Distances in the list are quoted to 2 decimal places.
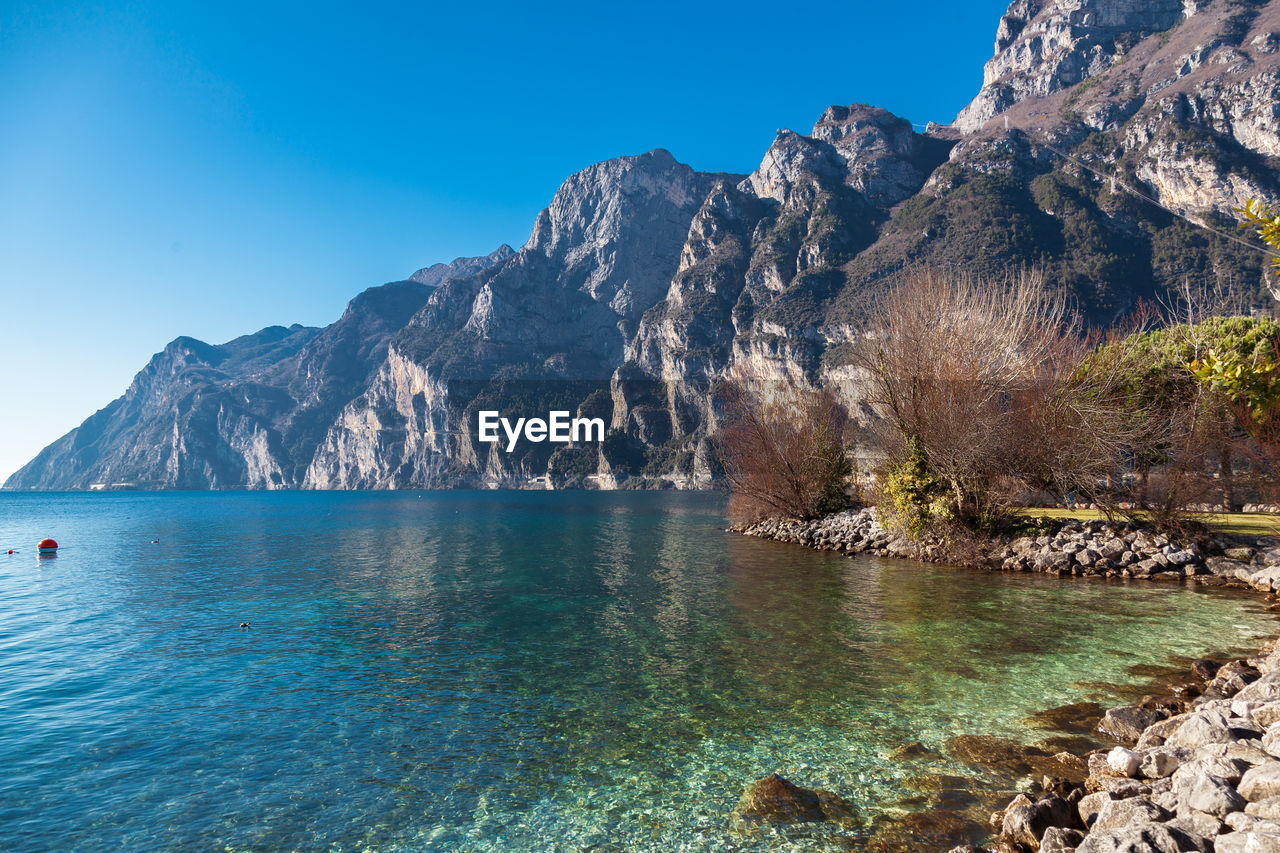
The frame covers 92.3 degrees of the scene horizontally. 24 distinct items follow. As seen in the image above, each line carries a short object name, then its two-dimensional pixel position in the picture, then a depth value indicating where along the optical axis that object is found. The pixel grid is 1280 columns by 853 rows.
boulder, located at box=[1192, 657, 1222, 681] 12.56
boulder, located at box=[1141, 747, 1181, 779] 7.77
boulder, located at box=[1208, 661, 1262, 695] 11.17
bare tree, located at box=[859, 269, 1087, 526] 27.25
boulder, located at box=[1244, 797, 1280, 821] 5.63
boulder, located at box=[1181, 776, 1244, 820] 5.93
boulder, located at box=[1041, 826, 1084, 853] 6.27
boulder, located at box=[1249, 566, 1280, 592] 21.77
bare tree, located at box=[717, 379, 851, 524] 42.41
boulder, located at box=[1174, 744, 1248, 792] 6.49
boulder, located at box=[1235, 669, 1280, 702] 9.37
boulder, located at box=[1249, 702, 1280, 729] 8.43
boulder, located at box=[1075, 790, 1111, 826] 6.93
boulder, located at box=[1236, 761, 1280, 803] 5.98
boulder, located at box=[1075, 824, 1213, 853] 5.60
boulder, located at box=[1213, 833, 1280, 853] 5.05
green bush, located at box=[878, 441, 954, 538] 30.34
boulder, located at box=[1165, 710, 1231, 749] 8.19
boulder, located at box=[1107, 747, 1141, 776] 7.95
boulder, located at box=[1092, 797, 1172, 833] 6.34
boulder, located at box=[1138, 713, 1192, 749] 9.09
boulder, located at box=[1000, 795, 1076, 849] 6.81
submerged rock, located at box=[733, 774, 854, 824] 7.86
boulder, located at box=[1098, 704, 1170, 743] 9.82
